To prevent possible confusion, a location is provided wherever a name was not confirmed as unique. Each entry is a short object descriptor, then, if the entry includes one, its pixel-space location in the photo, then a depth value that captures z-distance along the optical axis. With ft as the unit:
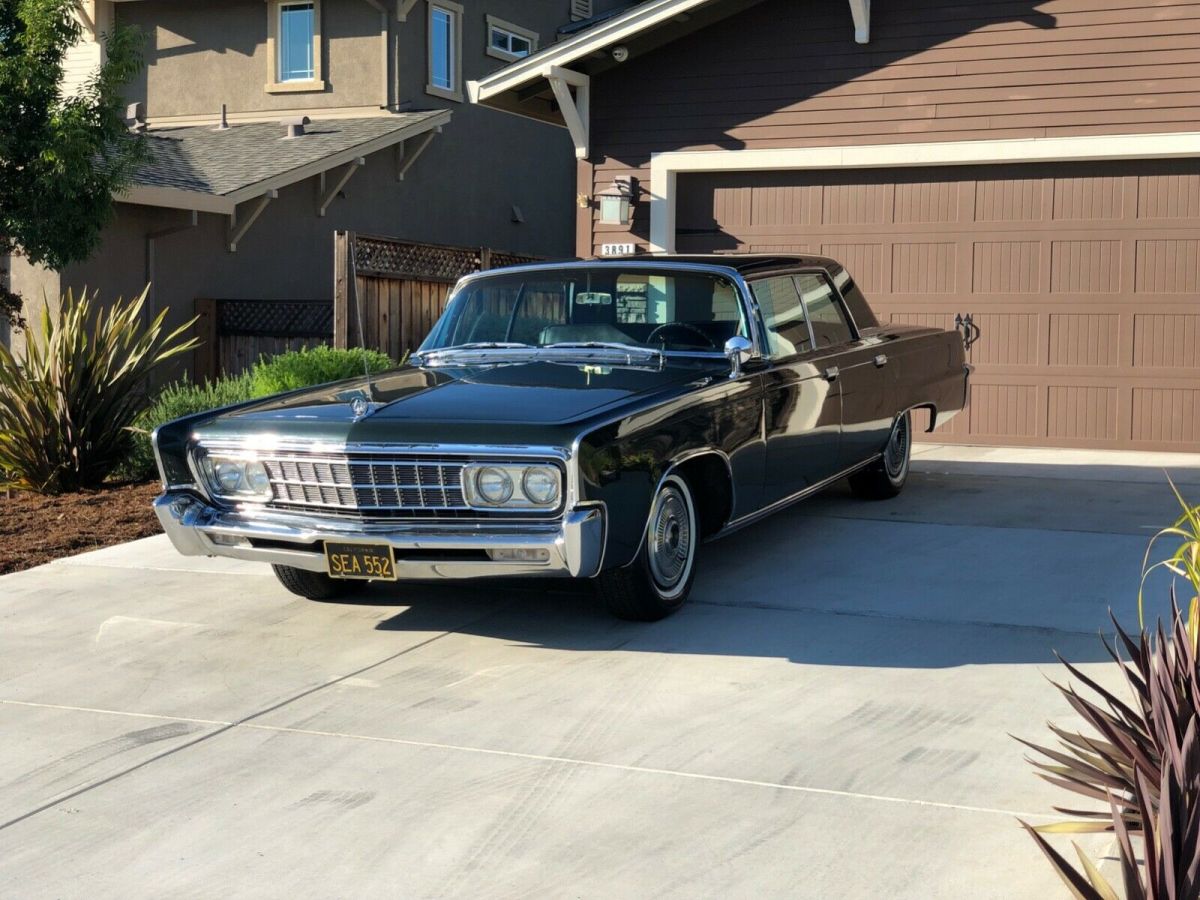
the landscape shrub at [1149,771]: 10.57
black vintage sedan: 18.93
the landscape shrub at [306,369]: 35.19
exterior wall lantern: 43.39
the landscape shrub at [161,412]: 35.58
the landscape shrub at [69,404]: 33.71
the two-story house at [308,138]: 55.21
